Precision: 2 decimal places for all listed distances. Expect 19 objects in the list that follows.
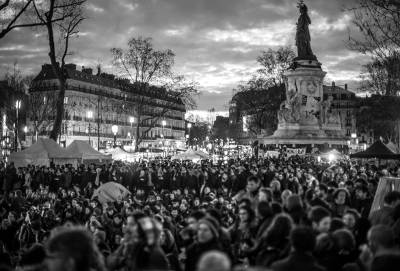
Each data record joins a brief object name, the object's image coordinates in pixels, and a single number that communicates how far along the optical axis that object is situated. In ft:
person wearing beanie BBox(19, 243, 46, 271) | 18.22
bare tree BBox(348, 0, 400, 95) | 65.41
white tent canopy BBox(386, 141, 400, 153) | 117.99
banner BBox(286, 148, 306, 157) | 141.85
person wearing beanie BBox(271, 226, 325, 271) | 16.12
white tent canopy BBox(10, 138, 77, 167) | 97.45
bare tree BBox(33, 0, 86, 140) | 94.77
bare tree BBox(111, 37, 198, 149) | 172.14
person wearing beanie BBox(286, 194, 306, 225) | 25.13
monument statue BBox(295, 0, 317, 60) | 173.06
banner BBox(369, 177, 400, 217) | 41.29
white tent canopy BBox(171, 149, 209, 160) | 120.57
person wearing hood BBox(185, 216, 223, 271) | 20.15
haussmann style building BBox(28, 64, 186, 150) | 269.64
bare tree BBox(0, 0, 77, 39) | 73.26
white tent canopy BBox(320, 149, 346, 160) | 122.01
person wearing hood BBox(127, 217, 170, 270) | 18.57
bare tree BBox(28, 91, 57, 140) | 200.00
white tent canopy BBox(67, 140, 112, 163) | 104.12
